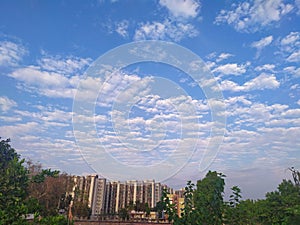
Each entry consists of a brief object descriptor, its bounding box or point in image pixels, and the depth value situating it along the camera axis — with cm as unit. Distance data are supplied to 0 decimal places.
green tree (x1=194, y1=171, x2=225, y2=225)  651
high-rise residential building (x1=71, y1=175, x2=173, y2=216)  5472
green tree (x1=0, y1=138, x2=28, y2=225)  521
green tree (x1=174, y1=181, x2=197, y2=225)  665
